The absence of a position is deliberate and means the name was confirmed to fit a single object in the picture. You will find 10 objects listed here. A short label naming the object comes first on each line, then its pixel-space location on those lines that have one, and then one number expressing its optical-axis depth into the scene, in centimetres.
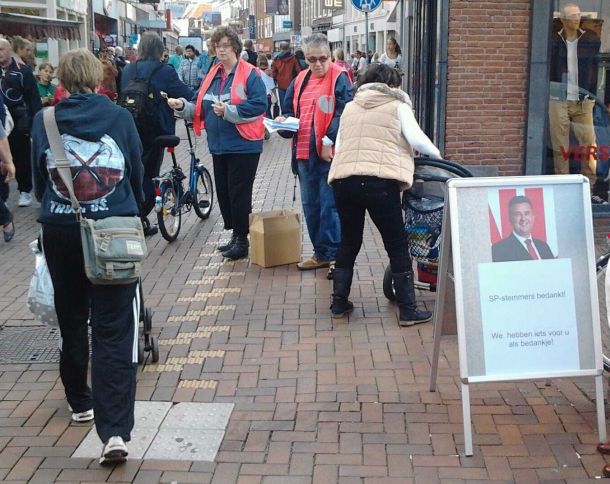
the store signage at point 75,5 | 2586
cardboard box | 719
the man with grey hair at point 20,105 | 954
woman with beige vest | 543
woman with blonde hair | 383
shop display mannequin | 873
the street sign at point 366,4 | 1309
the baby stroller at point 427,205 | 563
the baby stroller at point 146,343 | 511
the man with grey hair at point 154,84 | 767
